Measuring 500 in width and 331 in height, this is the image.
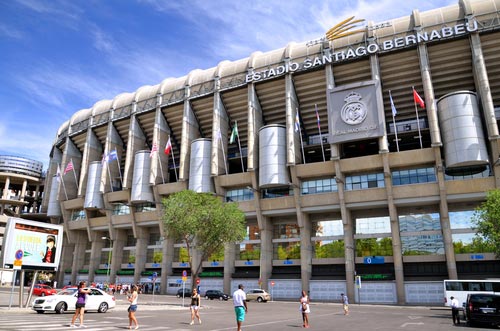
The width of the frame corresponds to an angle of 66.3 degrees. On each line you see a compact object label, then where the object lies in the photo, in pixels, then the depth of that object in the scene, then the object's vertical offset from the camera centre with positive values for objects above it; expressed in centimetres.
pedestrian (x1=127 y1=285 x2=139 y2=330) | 1630 -161
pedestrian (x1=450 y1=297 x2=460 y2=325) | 2139 -225
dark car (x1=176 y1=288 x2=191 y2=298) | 5166 -337
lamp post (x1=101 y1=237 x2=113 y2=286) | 6248 +296
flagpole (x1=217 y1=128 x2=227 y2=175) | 5560 +1670
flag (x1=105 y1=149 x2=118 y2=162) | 5755 +1621
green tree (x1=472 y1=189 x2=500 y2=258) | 3152 +379
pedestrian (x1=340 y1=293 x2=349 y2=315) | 2784 -258
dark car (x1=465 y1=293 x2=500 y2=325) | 1945 -204
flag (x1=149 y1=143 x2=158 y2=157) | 5571 +1677
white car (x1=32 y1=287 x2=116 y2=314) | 2252 -208
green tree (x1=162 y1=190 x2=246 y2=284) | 3844 +443
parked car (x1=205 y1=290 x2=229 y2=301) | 4750 -337
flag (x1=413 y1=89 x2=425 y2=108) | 4216 +1795
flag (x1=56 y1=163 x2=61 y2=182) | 7134 +1677
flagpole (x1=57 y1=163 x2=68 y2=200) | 7135 +1602
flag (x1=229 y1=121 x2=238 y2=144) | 5128 +1774
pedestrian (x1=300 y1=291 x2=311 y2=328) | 1873 -200
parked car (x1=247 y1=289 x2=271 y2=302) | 4488 -317
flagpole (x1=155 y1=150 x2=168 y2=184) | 5926 +1592
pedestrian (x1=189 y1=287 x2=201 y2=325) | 1984 -185
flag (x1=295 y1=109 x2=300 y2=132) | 4865 +1767
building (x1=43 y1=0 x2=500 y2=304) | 4322 +1298
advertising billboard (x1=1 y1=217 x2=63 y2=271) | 2472 +144
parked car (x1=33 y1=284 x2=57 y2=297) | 3987 -239
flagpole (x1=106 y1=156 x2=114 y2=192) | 6482 +1444
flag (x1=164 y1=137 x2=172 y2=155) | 5322 +1632
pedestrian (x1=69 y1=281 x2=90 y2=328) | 1612 -148
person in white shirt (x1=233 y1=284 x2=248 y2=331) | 1472 -144
